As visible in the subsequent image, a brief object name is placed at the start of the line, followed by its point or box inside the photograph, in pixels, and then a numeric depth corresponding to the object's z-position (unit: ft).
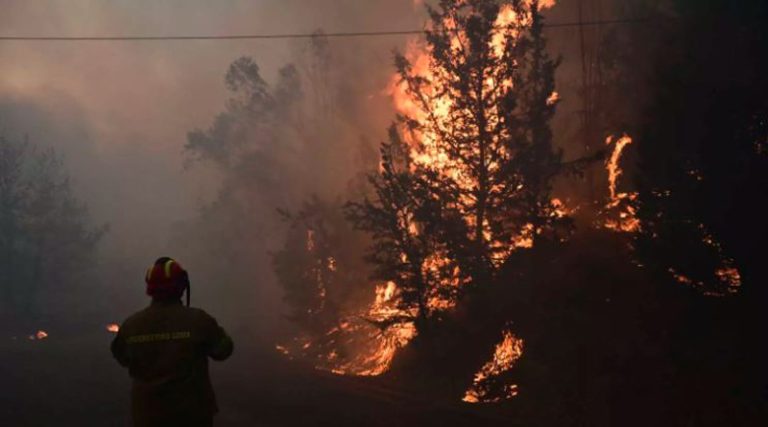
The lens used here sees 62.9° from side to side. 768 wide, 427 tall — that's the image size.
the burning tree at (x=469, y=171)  62.59
